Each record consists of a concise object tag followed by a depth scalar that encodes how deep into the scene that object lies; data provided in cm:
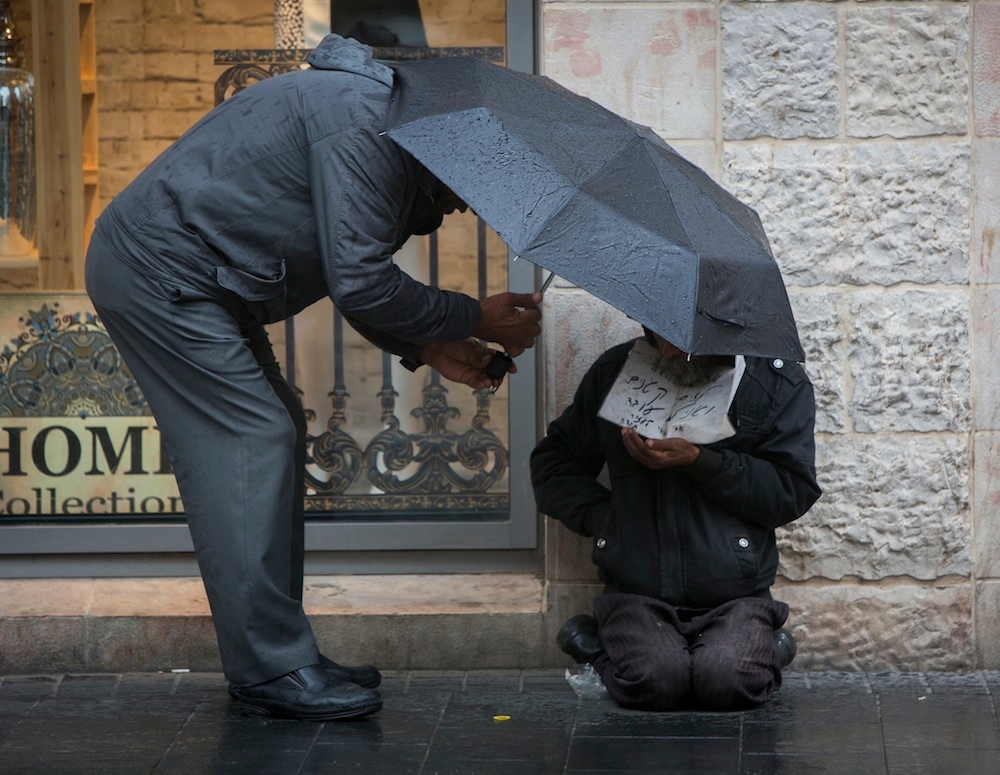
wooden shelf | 1093
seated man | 891
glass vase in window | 1104
